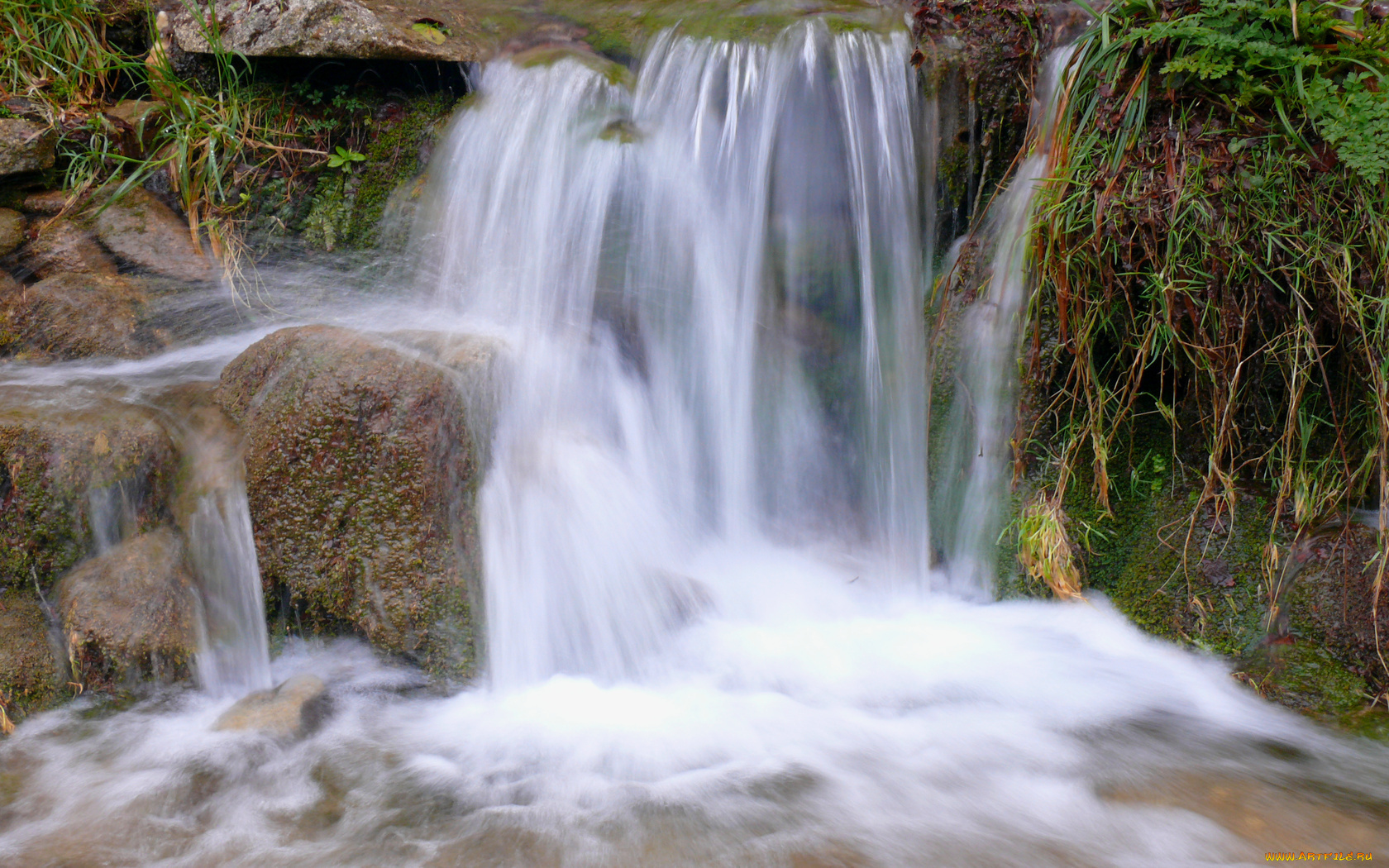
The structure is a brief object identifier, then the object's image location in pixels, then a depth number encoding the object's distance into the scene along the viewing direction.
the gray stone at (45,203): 3.92
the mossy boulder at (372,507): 2.97
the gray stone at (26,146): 3.87
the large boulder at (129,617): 2.79
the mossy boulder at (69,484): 2.87
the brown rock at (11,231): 3.76
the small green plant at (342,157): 4.32
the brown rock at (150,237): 3.95
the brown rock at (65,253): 3.79
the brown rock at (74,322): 3.56
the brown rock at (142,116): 4.18
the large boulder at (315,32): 4.04
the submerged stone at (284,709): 2.73
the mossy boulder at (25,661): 2.75
